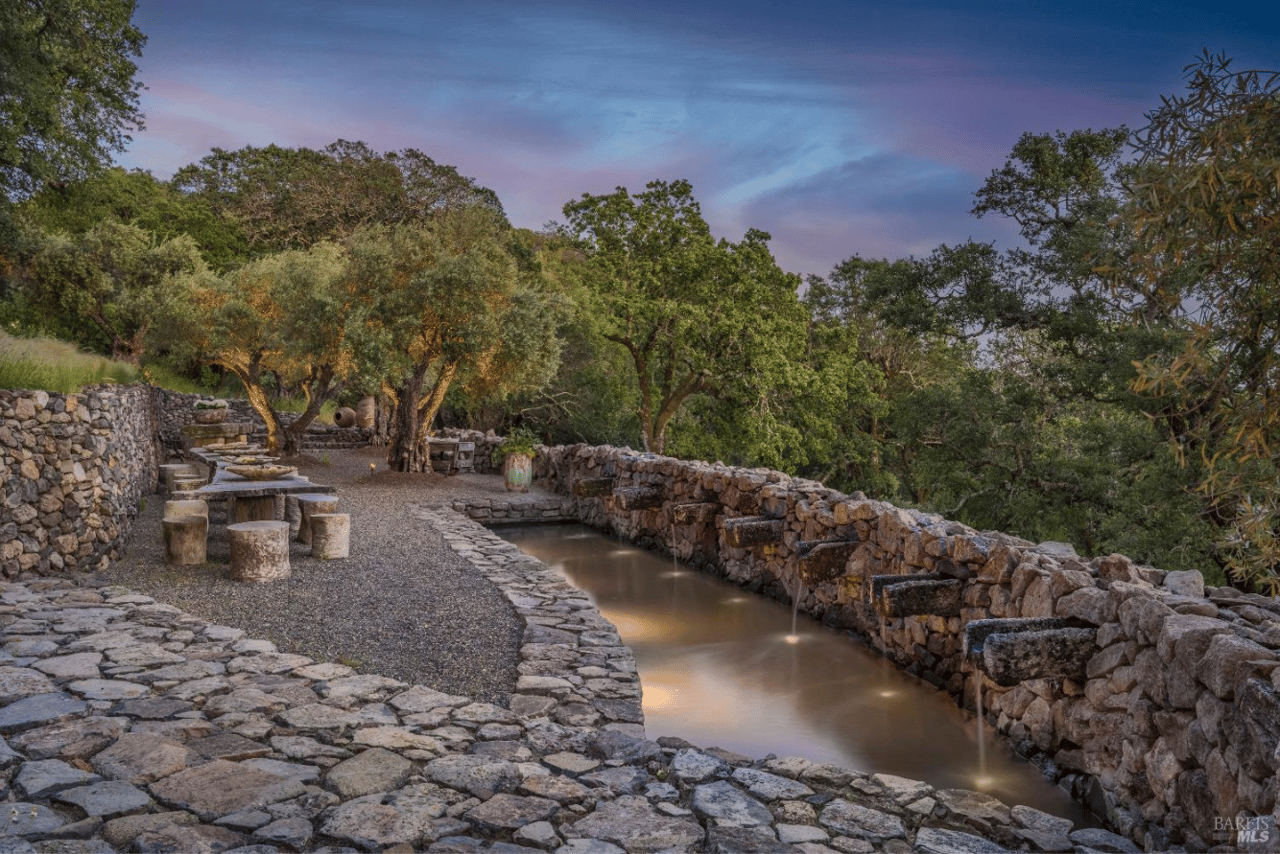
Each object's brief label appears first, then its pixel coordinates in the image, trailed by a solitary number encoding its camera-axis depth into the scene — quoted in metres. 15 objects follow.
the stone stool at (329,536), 8.80
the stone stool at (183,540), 8.26
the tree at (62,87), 10.39
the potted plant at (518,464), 15.96
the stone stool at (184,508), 8.39
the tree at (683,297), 18.81
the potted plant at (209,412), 18.92
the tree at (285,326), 15.04
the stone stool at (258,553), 7.62
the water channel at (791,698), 5.19
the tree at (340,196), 27.48
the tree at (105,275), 24.45
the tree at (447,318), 14.66
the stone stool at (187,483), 11.70
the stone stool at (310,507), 9.20
